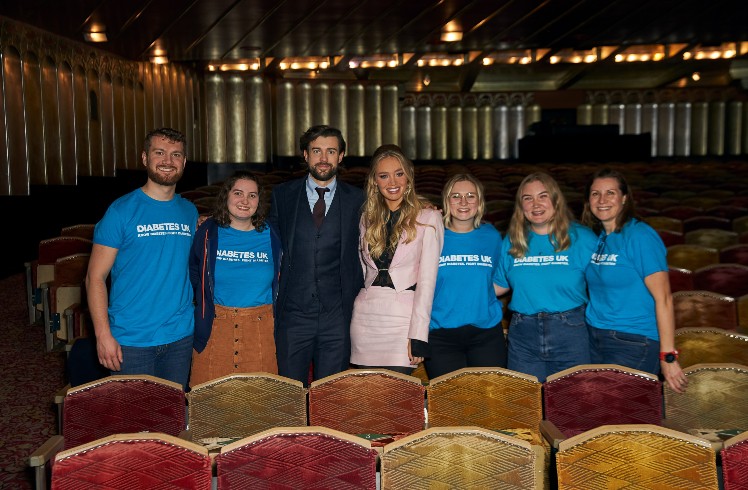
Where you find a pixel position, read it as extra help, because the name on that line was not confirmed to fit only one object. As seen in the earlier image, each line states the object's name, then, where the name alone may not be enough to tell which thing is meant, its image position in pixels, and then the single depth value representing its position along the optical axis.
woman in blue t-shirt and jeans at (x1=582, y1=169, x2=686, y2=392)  3.65
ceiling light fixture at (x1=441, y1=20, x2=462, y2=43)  15.74
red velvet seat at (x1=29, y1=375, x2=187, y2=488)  3.19
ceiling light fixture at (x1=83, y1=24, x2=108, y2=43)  11.96
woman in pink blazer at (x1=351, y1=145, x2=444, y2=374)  3.75
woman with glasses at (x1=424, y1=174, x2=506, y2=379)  3.86
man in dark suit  3.90
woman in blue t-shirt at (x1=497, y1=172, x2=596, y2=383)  3.83
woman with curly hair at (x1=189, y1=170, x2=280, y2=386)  3.83
